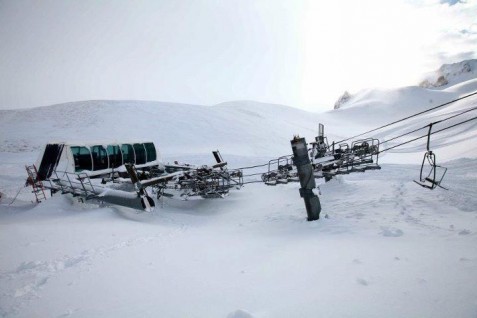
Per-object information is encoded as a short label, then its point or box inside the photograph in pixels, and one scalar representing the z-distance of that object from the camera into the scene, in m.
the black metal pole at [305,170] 8.21
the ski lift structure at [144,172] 8.84
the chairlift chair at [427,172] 14.07
